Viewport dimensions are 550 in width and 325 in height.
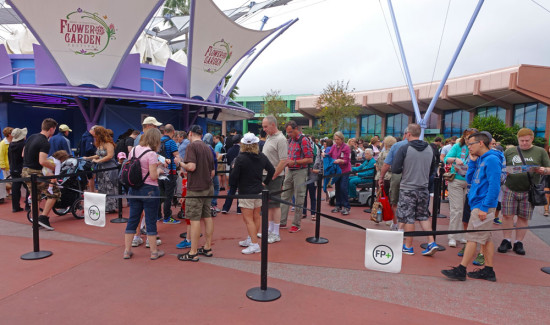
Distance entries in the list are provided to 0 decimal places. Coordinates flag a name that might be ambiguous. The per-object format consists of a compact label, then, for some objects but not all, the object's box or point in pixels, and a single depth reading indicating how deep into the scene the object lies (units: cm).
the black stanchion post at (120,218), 688
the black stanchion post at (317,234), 583
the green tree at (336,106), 4019
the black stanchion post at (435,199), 589
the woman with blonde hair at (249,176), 497
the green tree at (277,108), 5006
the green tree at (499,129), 2322
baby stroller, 696
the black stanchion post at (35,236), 468
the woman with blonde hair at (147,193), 489
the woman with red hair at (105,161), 703
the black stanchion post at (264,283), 364
